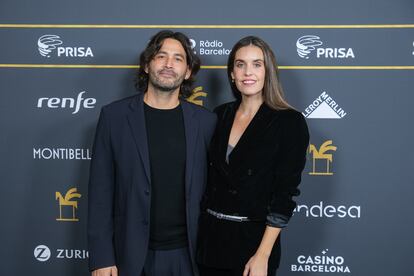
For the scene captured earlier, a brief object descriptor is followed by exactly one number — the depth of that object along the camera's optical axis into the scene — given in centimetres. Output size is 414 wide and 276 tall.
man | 187
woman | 167
